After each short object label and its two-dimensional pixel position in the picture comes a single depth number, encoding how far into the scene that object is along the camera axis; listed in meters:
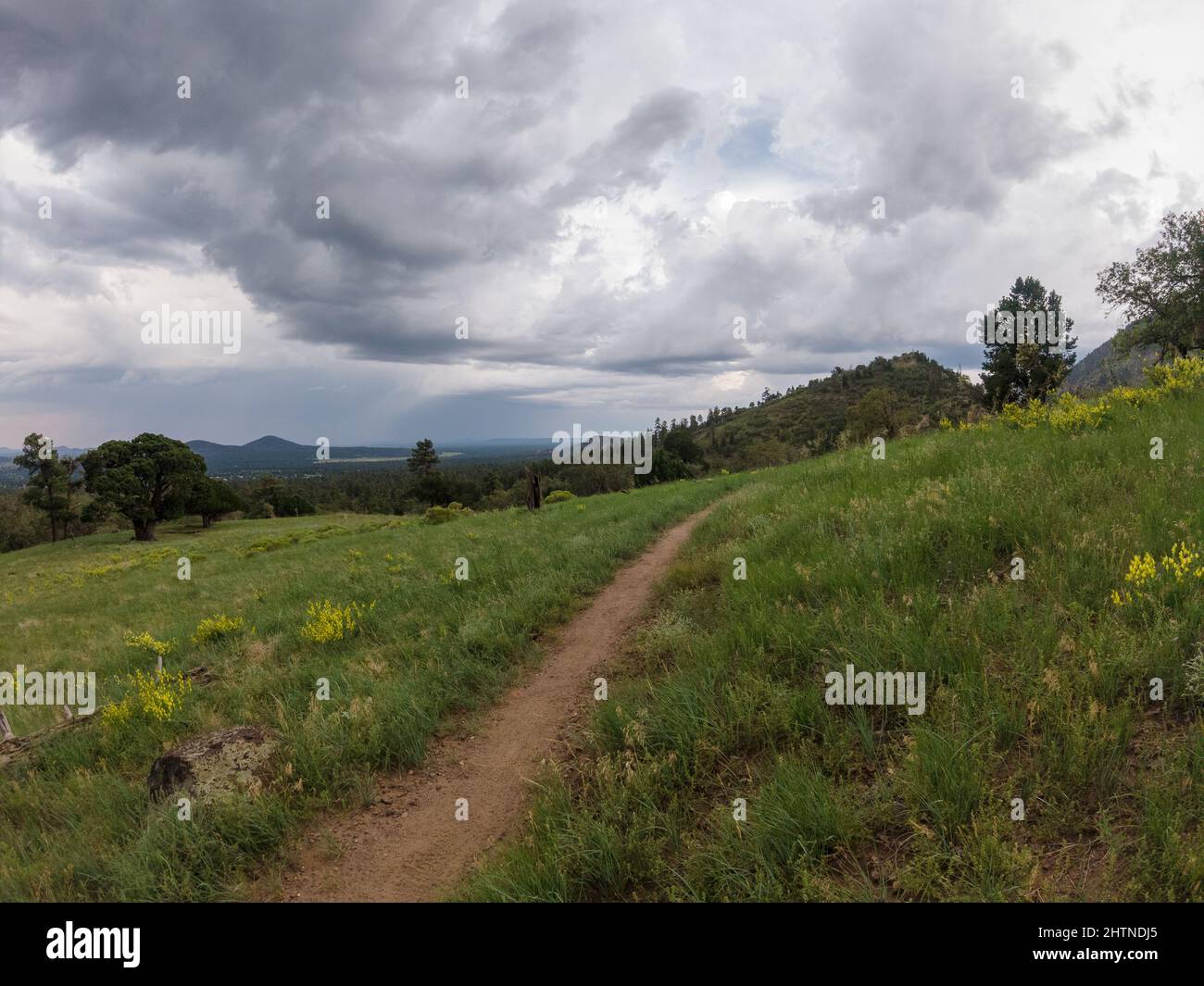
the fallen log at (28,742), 6.31
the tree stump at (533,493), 28.81
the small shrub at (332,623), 8.59
